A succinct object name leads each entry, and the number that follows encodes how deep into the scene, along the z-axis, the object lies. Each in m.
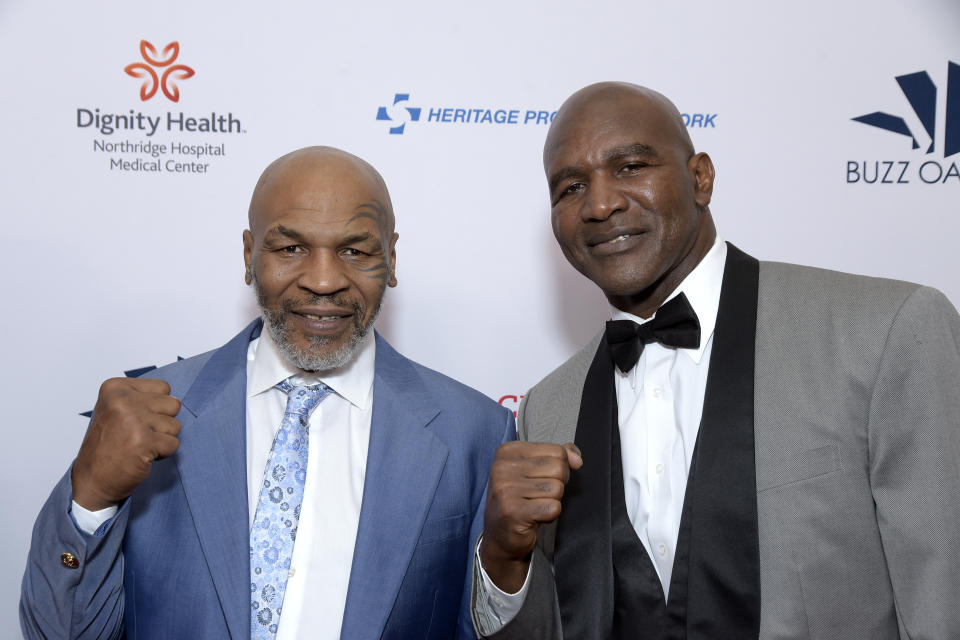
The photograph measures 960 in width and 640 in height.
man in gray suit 1.61
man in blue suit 1.69
